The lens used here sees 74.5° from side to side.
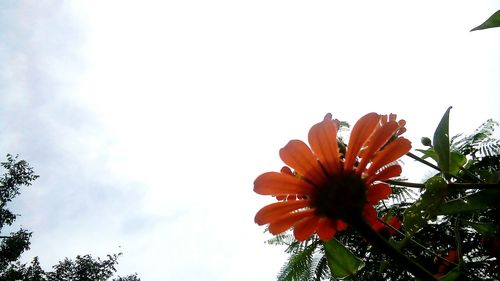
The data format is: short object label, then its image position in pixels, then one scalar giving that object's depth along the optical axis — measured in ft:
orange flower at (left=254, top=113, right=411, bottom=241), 0.47
